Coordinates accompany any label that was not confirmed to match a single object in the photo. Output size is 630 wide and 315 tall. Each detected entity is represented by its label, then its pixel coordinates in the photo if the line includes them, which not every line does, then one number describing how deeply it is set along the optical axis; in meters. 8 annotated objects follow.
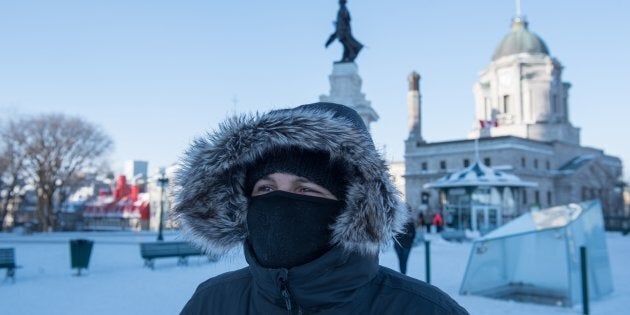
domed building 53.75
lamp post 27.85
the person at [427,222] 37.59
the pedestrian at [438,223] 35.47
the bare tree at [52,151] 40.19
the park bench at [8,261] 12.23
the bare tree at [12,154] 39.50
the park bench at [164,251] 14.84
